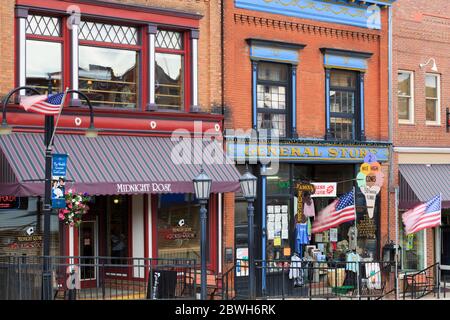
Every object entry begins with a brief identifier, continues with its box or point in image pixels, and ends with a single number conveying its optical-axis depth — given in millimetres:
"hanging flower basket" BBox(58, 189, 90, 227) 16797
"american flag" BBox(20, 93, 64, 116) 14641
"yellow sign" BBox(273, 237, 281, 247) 22062
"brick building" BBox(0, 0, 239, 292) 17391
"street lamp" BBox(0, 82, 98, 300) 14156
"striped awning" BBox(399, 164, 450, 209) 24464
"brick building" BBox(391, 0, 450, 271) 24906
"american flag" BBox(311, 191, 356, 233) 21828
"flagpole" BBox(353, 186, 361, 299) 20275
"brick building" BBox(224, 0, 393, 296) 21406
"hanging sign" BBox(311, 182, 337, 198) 22859
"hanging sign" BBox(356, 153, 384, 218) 22859
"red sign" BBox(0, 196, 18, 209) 17281
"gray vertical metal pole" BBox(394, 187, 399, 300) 23291
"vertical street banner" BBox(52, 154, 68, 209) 15039
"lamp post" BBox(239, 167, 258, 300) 16922
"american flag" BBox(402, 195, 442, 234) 21922
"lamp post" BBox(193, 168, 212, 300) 16516
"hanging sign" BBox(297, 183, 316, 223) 22605
